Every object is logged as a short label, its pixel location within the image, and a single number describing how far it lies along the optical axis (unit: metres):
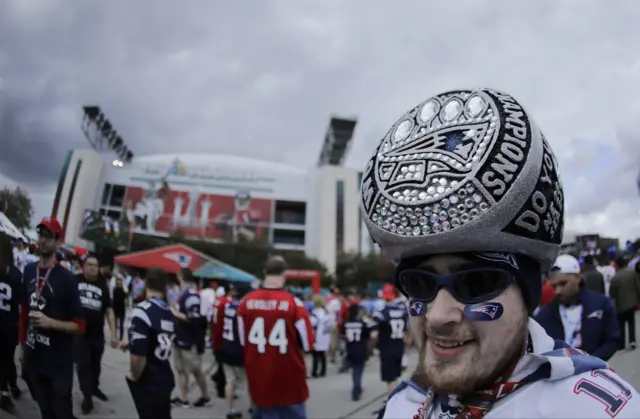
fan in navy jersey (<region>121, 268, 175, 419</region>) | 3.92
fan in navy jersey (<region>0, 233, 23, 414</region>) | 3.56
